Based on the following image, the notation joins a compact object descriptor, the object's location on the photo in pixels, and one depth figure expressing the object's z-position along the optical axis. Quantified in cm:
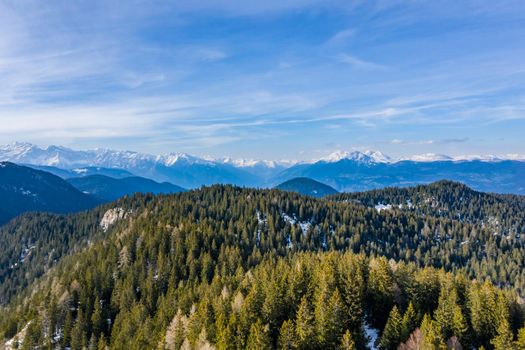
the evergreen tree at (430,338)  5103
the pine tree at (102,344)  8784
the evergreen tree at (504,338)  5603
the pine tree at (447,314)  6356
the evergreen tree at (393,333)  5941
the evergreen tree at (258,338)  5841
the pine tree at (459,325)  6250
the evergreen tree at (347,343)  5541
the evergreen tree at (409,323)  5894
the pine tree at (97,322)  10231
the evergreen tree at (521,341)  5447
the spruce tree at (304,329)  6038
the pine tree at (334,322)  6078
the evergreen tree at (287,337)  5909
